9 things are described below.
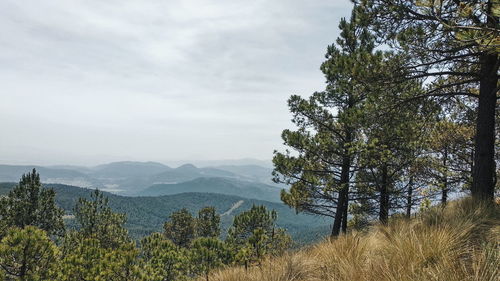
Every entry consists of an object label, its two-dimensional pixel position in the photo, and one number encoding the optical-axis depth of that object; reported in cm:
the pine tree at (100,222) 2902
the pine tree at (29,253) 1046
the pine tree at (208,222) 3931
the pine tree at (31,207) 2339
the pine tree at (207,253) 1216
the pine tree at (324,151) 1631
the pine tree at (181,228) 4369
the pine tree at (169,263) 1461
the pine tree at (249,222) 2045
